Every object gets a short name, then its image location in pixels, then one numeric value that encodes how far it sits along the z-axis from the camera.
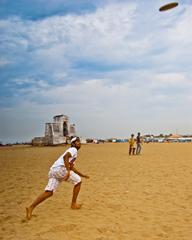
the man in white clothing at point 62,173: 5.80
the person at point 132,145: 23.92
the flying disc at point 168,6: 5.37
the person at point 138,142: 23.26
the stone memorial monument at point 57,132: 70.06
